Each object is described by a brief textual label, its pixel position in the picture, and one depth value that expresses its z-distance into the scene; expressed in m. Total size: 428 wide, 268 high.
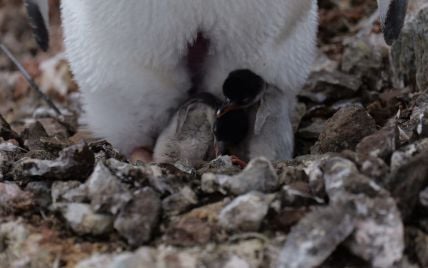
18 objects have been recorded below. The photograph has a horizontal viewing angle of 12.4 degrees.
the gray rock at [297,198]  1.55
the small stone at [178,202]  1.57
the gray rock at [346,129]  1.65
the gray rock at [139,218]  1.54
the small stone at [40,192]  1.60
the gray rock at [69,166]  1.61
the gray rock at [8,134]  1.78
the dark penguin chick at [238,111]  1.72
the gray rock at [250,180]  1.57
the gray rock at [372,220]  1.51
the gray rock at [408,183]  1.54
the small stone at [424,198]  1.54
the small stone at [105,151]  1.69
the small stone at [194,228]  1.54
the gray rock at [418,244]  1.52
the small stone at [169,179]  1.59
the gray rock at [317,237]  1.51
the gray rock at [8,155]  1.66
